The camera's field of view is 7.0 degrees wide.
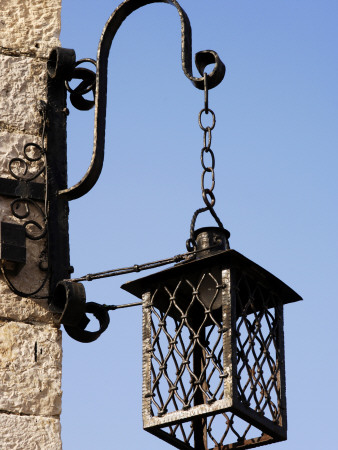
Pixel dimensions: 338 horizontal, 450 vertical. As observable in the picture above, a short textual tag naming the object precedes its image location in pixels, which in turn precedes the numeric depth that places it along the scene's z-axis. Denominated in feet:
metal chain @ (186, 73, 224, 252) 31.92
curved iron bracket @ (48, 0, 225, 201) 33.45
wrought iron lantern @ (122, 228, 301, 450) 30.30
